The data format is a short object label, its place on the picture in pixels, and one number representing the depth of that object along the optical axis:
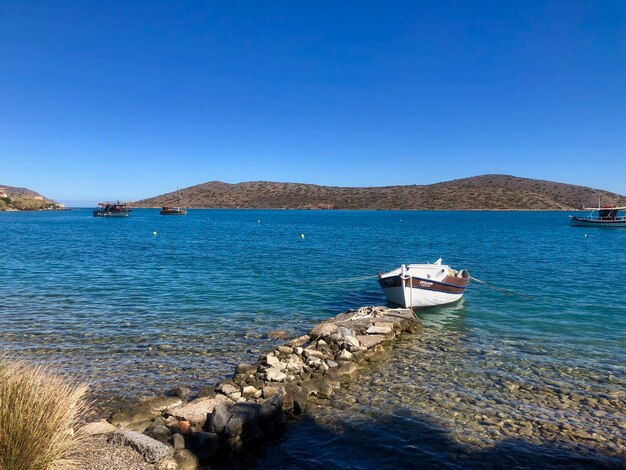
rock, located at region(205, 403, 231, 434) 7.87
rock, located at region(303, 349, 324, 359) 12.19
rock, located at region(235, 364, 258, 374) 10.93
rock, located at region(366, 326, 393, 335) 14.66
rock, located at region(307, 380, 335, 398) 10.05
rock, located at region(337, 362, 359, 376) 11.33
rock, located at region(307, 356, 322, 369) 11.52
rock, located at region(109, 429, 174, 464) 6.58
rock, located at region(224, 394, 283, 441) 7.93
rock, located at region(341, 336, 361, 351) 12.84
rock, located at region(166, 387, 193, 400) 9.81
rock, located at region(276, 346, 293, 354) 12.36
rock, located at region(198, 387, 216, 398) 9.53
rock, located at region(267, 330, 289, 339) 14.94
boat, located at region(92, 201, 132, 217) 142.48
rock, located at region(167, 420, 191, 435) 7.85
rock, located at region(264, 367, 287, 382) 10.35
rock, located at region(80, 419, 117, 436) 7.04
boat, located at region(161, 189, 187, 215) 153.64
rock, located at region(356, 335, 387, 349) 13.44
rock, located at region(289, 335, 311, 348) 13.66
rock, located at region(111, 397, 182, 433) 8.07
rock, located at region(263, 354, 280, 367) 11.11
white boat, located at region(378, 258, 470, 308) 19.36
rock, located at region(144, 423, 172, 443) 7.61
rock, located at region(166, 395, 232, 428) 8.27
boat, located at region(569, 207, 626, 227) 85.25
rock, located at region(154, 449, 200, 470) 6.61
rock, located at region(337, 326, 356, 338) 13.77
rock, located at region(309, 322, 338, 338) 14.08
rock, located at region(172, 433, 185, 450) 7.24
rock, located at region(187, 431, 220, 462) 7.33
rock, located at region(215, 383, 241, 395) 9.55
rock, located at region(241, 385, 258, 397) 9.46
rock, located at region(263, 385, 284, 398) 9.41
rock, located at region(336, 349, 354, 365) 12.16
